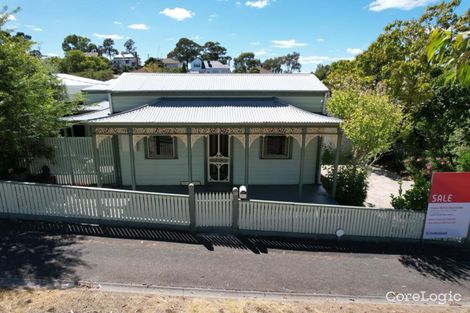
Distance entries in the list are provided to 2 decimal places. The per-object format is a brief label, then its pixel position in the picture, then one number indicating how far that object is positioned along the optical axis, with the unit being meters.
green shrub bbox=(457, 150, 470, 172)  9.09
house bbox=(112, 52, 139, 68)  128.75
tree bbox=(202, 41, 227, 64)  109.88
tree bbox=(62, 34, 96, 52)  104.34
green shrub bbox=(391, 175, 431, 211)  7.86
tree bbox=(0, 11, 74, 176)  8.25
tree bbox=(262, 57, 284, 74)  144.35
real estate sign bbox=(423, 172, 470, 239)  6.98
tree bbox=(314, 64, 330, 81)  64.38
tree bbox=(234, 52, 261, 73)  109.00
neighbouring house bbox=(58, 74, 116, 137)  12.75
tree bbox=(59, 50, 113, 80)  48.61
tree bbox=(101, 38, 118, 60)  142.50
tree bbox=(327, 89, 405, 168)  9.07
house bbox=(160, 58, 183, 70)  103.50
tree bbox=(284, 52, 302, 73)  151.75
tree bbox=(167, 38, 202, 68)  111.19
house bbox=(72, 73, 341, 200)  9.92
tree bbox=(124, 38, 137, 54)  150.75
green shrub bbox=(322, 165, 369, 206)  9.57
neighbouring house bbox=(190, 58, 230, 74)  85.75
